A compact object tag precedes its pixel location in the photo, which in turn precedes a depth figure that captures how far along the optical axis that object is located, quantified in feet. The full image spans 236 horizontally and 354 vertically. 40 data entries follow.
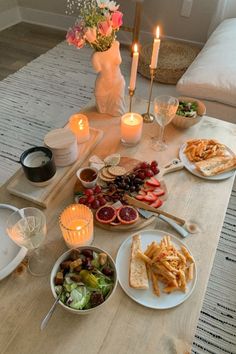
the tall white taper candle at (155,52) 3.96
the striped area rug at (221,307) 4.22
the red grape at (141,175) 3.74
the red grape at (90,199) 3.41
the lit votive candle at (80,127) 4.16
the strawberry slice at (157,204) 3.49
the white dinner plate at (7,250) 2.88
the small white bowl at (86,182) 3.59
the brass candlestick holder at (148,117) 4.75
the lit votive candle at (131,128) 4.15
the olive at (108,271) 2.77
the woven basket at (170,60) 8.87
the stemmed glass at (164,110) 4.03
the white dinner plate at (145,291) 2.72
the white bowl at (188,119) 4.42
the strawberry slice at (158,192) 3.62
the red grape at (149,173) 3.76
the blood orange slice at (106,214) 3.28
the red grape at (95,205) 3.42
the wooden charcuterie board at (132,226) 3.28
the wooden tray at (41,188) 3.49
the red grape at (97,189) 3.57
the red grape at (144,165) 3.85
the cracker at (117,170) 3.77
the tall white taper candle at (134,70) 3.90
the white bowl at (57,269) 2.51
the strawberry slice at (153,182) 3.70
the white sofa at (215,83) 6.11
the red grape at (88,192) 3.49
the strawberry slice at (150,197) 3.53
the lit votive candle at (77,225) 2.89
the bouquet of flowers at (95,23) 3.81
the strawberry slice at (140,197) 3.55
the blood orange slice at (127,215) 3.28
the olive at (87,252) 2.85
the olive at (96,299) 2.56
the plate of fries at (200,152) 4.01
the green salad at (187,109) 4.48
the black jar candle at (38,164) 3.41
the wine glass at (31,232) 2.78
